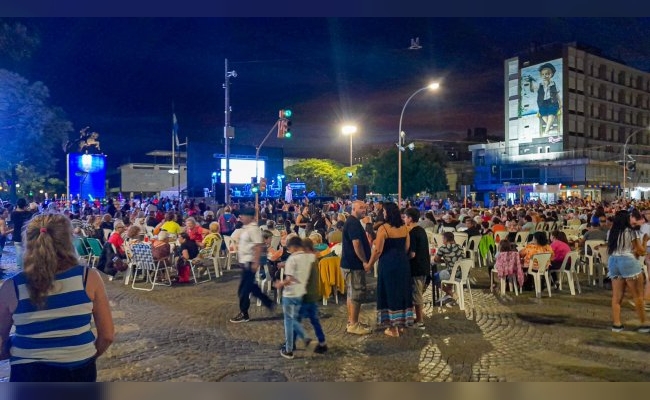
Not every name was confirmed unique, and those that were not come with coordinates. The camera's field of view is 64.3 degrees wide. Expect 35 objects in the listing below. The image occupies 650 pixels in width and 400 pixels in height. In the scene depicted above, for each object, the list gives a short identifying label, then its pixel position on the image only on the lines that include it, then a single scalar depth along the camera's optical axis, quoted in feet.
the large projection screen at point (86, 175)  79.30
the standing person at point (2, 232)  40.04
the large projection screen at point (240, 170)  146.00
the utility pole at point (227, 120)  73.77
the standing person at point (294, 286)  18.84
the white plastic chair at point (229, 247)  38.79
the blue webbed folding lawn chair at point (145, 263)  33.14
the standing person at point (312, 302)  19.07
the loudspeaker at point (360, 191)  69.15
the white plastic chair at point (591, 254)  34.83
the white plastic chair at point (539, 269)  29.86
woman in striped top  9.20
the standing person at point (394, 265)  20.88
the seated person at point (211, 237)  37.58
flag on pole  124.16
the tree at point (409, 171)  148.97
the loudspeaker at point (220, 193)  91.60
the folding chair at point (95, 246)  37.76
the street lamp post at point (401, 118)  71.41
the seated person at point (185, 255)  34.73
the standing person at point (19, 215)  41.22
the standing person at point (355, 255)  21.33
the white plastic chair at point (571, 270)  30.83
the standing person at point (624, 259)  21.52
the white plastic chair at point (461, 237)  40.29
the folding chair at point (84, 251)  38.12
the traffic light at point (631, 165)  114.98
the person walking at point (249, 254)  23.47
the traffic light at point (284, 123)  60.62
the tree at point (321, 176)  223.51
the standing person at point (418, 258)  22.53
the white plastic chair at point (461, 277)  26.50
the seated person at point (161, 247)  33.81
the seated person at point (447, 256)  26.76
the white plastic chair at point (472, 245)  41.73
